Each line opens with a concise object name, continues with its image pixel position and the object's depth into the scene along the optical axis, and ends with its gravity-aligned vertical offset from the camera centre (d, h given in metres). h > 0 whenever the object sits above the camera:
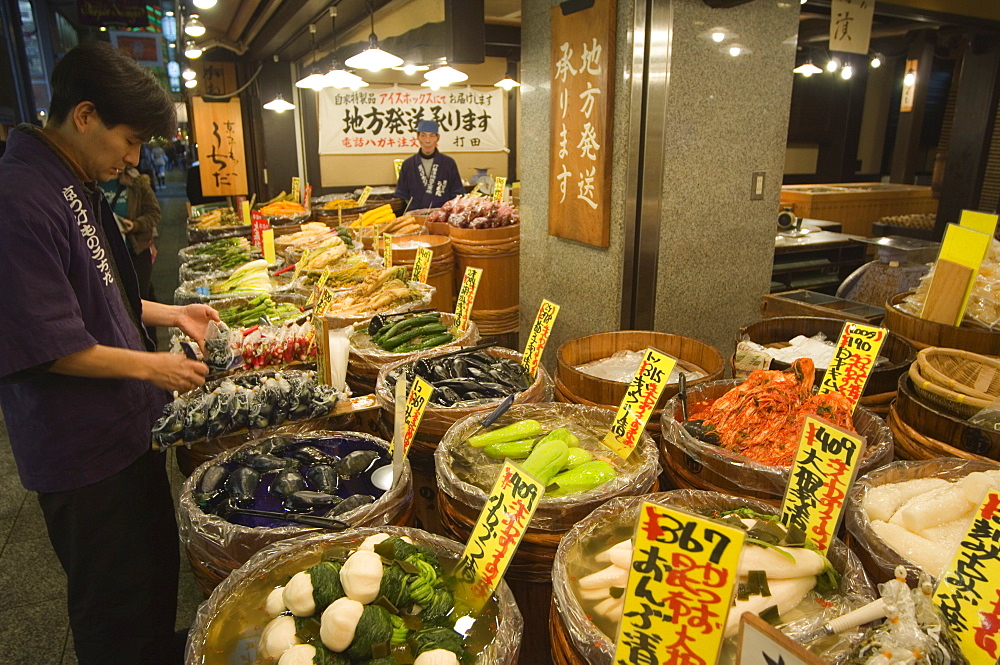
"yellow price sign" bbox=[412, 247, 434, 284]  4.38 -0.65
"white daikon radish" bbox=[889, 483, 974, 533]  1.62 -0.88
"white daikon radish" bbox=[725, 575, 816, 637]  1.36 -0.94
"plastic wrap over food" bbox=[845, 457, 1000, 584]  1.53 -0.90
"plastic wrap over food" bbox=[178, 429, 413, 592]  1.78 -1.03
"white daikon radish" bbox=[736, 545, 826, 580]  1.43 -0.89
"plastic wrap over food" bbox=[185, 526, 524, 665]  1.43 -1.06
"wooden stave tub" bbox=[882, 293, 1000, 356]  2.63 -0.71
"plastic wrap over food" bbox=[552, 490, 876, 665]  1.32 -0.97
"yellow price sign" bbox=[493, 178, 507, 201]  6.76 -0.18
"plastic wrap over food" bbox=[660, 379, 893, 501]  1.86 -0.89
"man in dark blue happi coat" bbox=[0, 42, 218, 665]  1.83 -0.58
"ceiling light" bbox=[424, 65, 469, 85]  6.30 +0.97
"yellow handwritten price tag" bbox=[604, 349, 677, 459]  1.94 -0.74
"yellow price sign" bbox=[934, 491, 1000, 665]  1.19 -0.82
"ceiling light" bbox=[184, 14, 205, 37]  8.95 +2.07
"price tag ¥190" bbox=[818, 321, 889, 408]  2.10 -0.64
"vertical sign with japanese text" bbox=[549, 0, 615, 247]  3.53 +0.31
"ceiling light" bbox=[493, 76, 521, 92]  11.06 +1.55
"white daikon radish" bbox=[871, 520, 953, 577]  1.51 -0.93
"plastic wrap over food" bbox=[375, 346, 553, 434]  2.37 -0.90
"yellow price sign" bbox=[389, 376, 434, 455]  2.07 -0.78
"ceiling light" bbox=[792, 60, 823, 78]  9.33 +1.53
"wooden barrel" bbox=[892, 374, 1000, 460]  1.91 -0.84
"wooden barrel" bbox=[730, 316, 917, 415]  2.52 -0.82
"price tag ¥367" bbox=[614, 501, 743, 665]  1.06 -0.72
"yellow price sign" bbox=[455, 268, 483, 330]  3.32 -0.66
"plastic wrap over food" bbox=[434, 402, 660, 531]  1.77 -0.95
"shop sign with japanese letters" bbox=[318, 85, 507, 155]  11.21 +0.98
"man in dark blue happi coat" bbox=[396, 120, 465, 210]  8.30 -0.08
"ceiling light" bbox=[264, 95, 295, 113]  10.31 +1.09
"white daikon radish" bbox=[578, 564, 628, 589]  1.49 -0.96
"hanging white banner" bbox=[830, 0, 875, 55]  4.27 +1.01
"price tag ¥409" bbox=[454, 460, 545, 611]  1.45 -0.86
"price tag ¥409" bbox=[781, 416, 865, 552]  1.42 -0.72
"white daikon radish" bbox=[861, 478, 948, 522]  1.69 -0.90
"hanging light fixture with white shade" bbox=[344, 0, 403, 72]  5.35 +0.97
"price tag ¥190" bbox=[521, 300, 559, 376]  2.59 -0.69
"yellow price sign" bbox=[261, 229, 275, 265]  5.25 -0.62
